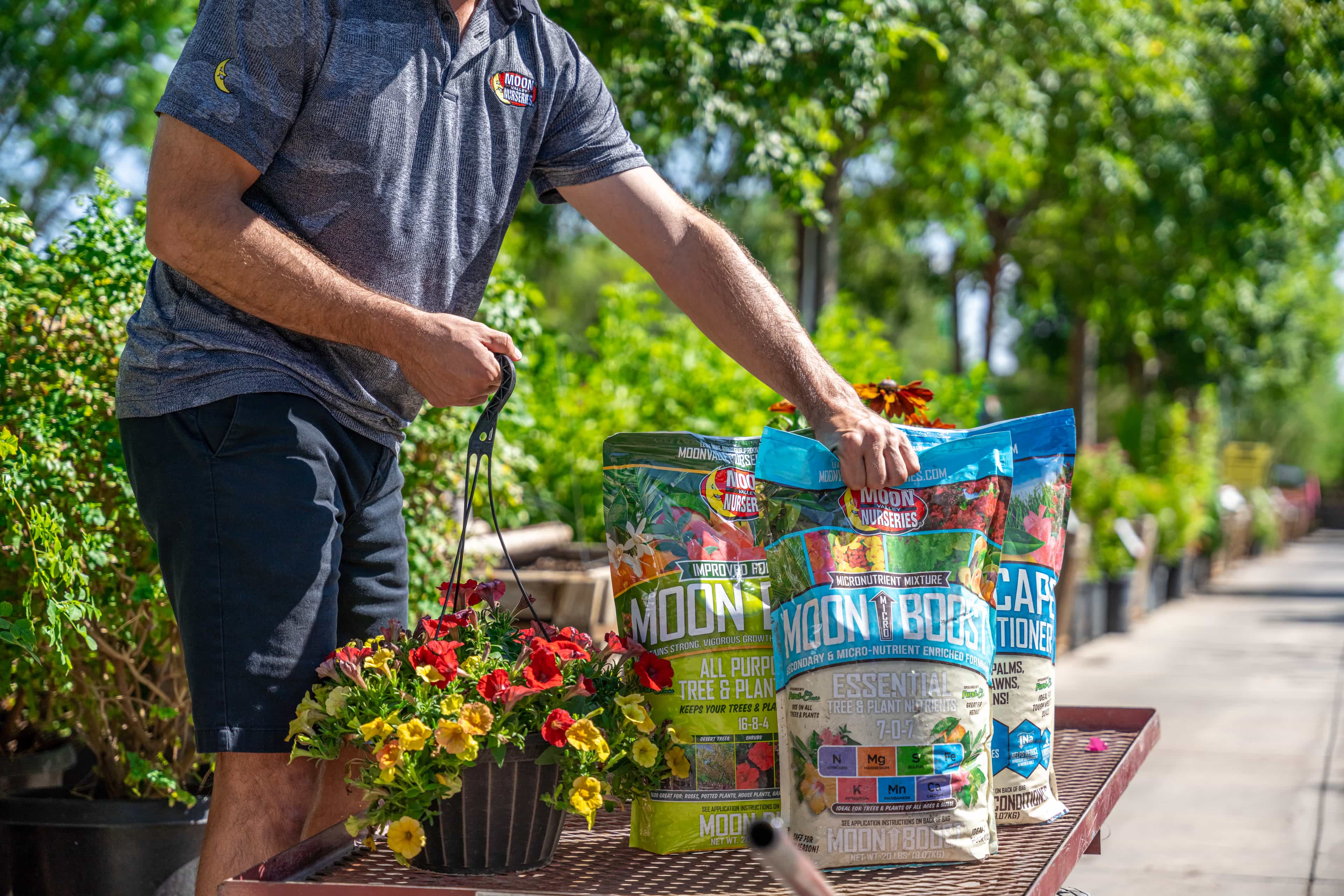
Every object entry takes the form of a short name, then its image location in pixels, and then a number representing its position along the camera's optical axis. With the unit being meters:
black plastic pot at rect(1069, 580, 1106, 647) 9.23
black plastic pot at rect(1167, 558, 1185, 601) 13.97
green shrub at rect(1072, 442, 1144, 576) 10.46
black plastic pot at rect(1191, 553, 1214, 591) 16.09
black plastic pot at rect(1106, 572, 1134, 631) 10.43
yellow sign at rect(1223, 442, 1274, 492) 24.95
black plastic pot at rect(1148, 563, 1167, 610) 12.70
